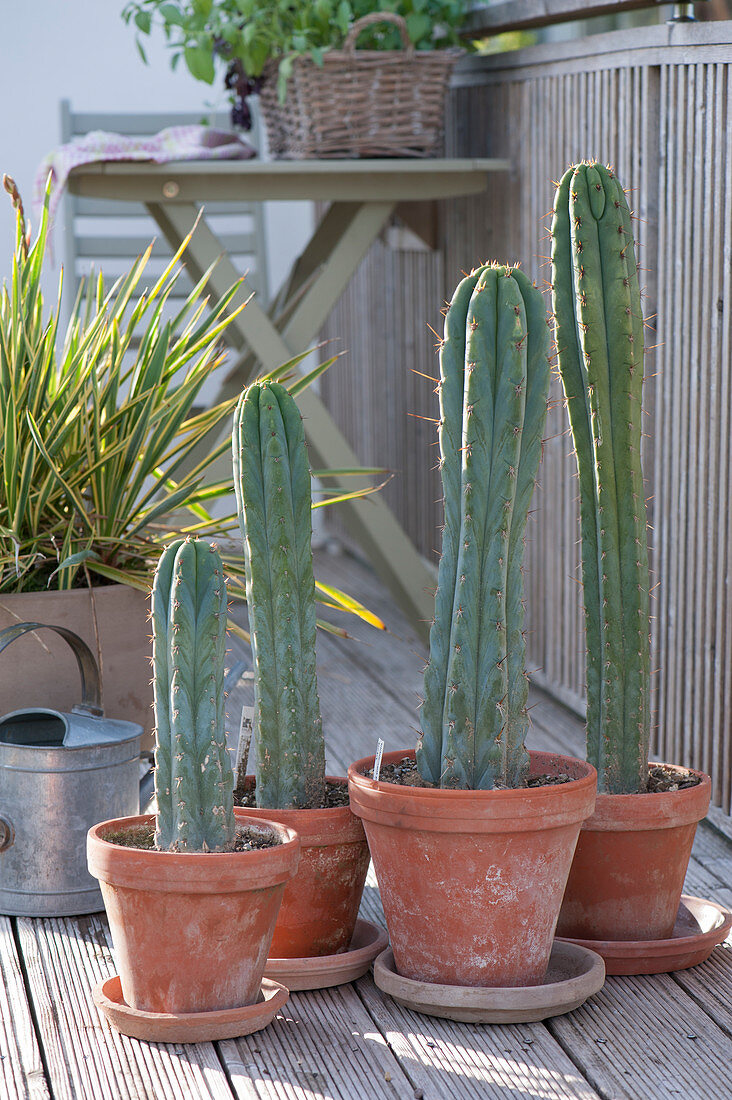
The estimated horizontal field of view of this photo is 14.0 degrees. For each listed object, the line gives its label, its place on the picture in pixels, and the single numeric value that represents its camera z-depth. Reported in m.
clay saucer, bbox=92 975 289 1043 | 2.71
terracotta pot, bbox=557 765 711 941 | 2.84
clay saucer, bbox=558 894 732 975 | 2.85
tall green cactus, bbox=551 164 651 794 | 2.83
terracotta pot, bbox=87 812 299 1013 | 2.68
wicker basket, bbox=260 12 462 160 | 3.82
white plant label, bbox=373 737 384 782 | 2.77
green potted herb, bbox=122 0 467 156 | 3.80
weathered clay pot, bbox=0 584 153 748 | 3.08
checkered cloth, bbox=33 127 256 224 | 3.71
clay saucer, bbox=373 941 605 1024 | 2.73
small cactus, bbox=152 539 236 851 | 2.68
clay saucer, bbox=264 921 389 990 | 2.82
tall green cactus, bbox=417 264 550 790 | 2.70
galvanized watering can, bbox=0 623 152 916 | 2.96
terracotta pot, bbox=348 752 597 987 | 2.70
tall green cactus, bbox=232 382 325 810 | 2.80
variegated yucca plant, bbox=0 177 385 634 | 3.13
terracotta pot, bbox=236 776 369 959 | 2.81
